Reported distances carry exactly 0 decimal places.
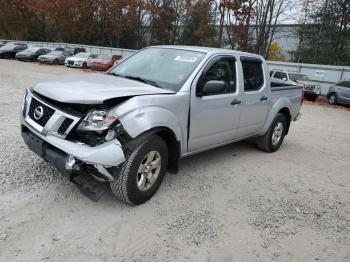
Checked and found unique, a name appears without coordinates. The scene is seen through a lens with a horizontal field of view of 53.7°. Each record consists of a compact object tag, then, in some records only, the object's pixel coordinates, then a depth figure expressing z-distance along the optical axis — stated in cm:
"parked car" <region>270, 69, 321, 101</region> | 1769
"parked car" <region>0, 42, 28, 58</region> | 3170
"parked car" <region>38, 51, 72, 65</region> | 2945
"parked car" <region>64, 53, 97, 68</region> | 2827
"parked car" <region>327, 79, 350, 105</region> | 1805
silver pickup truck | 350
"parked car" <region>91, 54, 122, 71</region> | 2685
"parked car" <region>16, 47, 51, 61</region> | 3056
